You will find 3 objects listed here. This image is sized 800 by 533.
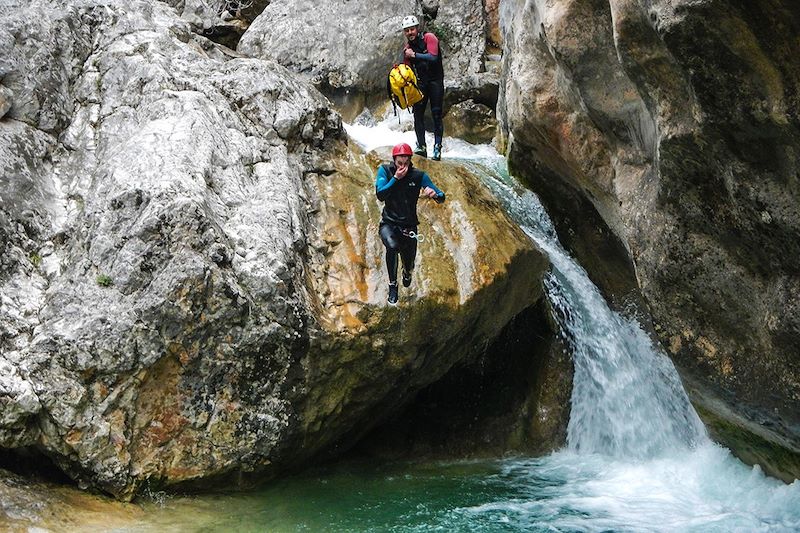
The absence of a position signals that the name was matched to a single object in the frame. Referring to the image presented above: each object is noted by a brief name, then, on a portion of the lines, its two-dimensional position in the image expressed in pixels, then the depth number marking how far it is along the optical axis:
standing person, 11.79
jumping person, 9.34
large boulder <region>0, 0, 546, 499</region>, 8.56
